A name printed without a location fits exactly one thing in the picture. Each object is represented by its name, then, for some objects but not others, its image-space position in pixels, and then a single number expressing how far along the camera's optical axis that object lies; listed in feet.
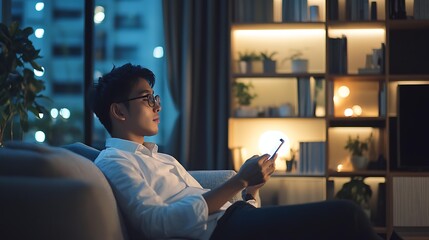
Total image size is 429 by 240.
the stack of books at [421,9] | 15.87
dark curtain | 16.81
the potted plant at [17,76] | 15.34
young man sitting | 5.96
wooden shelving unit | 15.93
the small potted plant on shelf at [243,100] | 16.11
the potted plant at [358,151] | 16.01
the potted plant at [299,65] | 16.19
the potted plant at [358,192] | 15.69
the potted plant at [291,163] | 15.90
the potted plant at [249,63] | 16.17
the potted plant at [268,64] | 16.17
